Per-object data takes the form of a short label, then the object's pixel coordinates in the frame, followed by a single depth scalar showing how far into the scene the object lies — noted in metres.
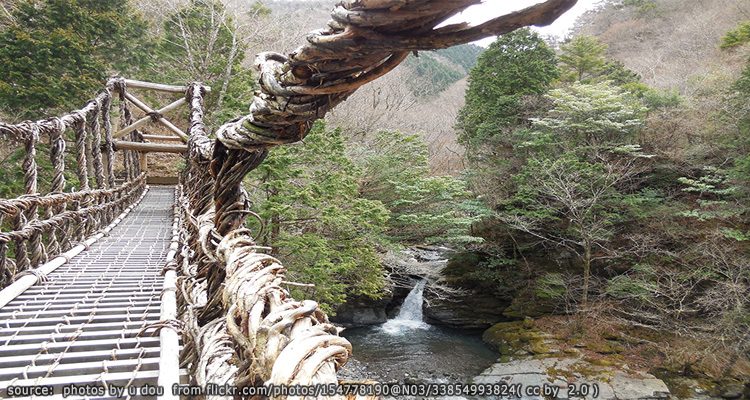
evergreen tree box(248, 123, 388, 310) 6.93
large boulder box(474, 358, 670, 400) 6.66
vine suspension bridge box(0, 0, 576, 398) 0.54
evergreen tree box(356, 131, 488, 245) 9.86
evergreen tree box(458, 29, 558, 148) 11.50
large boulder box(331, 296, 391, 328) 10.22
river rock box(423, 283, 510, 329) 10.55
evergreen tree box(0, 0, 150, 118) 8.91
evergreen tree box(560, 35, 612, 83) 13.88
